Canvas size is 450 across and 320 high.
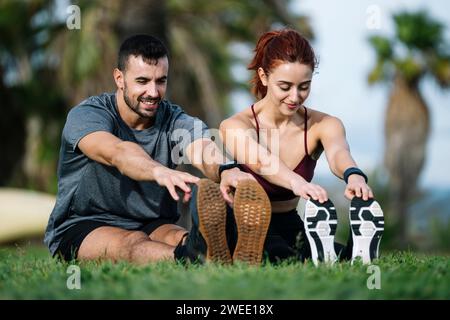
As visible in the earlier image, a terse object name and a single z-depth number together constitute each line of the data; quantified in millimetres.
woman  4734
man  5238
